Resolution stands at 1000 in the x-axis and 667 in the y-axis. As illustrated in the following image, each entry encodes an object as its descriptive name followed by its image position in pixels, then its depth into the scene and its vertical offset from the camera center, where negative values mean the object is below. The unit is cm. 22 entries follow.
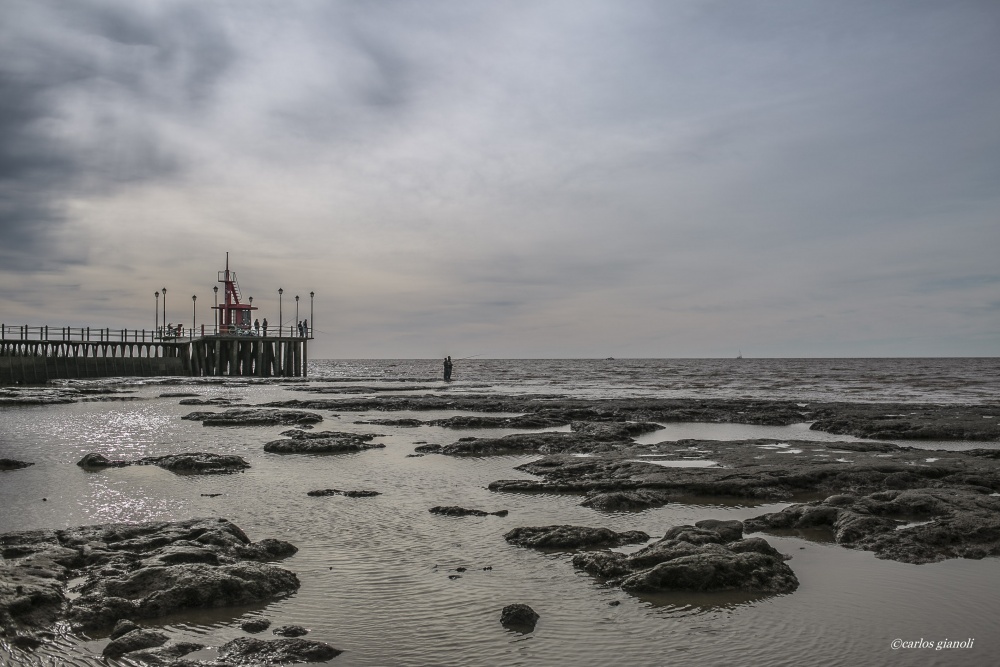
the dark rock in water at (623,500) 1178 -247
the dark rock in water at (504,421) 2595 -258
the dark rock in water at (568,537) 926 -243
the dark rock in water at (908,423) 2212 -232
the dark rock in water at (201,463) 1555 -254
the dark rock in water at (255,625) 655 -254
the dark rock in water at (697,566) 754 -234
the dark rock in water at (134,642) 597 -250
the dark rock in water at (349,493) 1277 -257
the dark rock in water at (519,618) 659 -246
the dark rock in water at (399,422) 2659 -271
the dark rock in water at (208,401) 3531 -265
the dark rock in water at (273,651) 587 -251
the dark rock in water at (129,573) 671 -241
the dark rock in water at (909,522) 898 -232
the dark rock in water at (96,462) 1594 -256
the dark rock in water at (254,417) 2598 -258
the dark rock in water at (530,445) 1886 -253
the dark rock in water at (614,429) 2173 -247
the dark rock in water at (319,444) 1855 -252
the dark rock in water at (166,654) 580 -253
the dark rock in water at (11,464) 1548 -257
